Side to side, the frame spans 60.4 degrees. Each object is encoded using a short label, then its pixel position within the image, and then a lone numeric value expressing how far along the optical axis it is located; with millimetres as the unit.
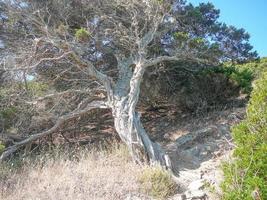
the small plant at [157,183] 4564
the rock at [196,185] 4587
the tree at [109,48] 5740
